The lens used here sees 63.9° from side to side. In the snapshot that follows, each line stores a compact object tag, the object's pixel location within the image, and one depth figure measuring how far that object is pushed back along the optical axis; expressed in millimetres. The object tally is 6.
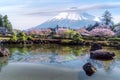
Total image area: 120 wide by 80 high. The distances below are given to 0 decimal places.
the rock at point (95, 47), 17096
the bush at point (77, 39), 24548
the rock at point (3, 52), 15265
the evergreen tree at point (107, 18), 41925
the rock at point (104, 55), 14793
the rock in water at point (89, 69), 10698
